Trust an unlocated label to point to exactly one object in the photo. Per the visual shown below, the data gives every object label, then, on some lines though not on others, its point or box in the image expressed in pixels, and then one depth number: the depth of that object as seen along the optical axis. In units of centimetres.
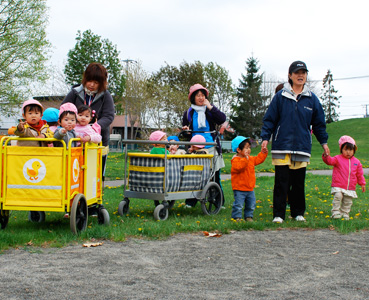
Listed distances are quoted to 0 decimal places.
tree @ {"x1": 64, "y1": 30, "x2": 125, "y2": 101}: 4416
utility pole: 3876
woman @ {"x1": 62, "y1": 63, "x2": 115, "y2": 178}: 625
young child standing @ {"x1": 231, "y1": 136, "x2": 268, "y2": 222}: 641
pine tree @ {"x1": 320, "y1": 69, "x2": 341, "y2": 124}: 8635
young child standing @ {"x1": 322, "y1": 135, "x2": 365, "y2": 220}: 674
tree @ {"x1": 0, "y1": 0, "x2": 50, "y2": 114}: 2945
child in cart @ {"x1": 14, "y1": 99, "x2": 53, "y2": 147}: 530
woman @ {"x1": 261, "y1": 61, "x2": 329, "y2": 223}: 637
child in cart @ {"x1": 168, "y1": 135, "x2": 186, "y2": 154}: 756
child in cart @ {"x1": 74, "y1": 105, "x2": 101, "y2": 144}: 572
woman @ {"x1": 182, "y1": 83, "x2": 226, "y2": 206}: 746
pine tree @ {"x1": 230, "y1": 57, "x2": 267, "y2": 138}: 5459
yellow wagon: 509
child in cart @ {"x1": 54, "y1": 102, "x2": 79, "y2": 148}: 533
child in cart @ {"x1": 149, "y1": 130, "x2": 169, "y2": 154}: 688
